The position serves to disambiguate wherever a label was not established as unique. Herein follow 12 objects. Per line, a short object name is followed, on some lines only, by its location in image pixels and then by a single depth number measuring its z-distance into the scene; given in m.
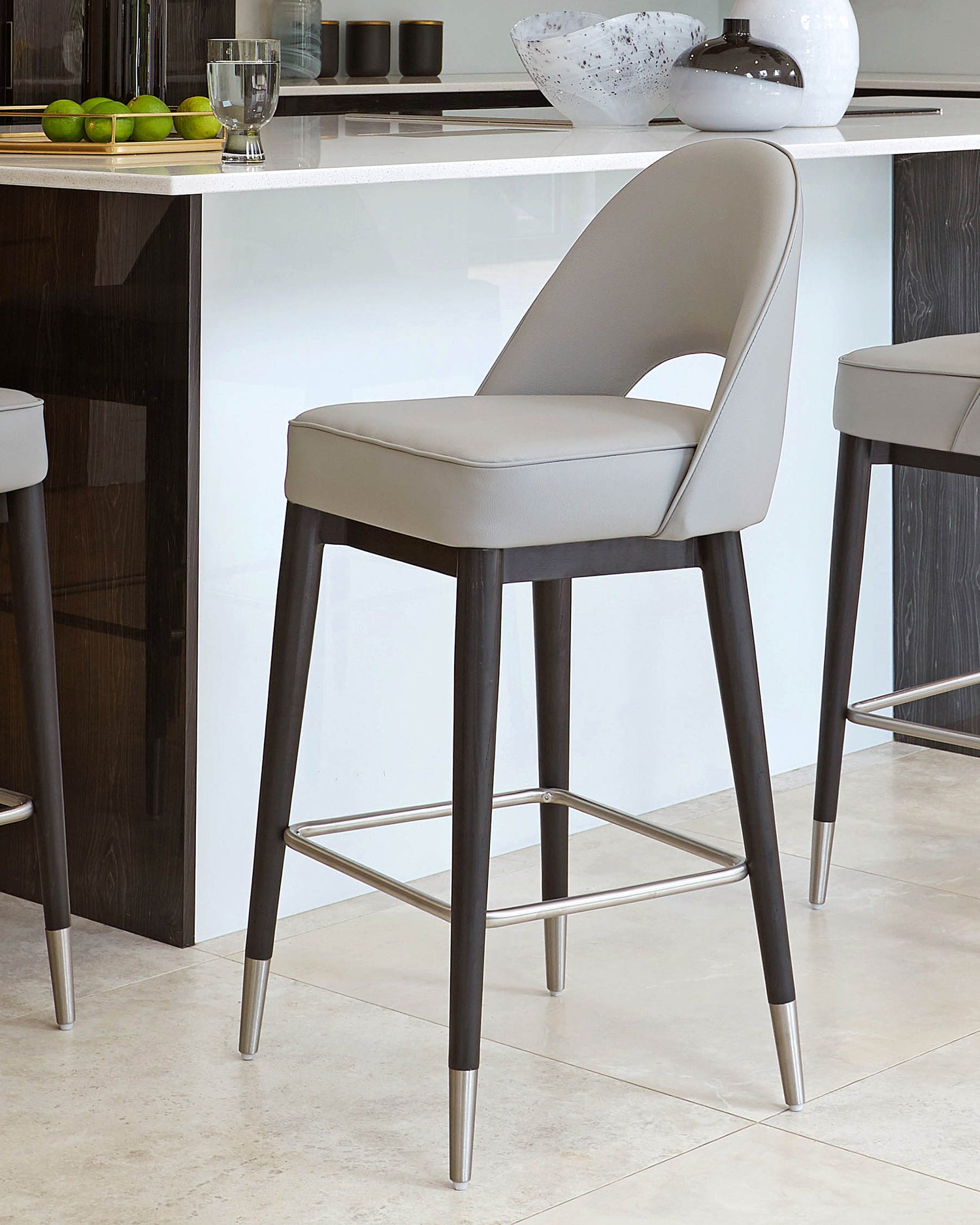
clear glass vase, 7.74
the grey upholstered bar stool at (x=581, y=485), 2.87
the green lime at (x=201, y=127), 4.03
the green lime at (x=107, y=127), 3.78
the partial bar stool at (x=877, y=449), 3.98
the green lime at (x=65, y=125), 3.84
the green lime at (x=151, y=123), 3.83
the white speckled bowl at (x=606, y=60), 4.57
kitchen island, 3.82
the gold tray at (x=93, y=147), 3.77
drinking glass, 3.64
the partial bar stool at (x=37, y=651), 3.31
